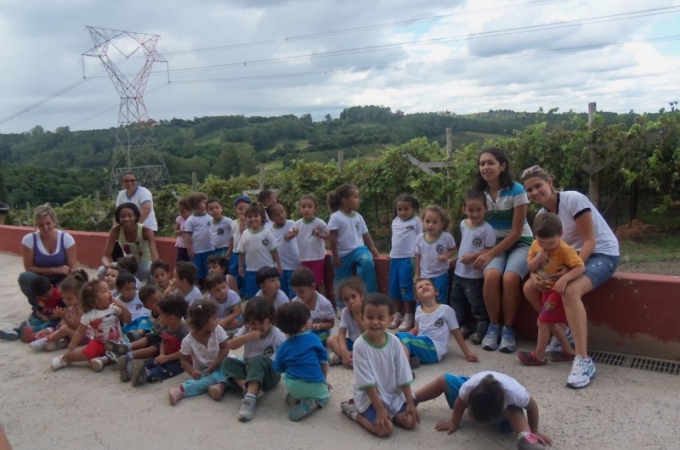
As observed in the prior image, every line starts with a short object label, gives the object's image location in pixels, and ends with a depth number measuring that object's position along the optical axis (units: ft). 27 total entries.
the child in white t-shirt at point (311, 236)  18.44
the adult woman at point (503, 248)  14.49
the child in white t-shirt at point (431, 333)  13.97
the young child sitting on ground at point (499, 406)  9.60
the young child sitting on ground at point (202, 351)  13.12
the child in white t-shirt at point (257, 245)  18.06
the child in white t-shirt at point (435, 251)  15.89
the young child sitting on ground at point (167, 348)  14.15
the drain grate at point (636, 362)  12.94
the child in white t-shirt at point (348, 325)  13.60
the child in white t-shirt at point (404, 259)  16.94
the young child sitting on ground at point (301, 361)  12.00
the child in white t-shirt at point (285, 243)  18.69
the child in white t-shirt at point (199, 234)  20.99
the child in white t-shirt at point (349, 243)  17.95
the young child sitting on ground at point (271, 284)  15.33
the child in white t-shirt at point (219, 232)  20.94
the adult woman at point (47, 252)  19.39
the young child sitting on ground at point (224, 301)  16.17
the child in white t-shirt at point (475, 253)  15.21
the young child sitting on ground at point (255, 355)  12.69
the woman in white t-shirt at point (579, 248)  12.66
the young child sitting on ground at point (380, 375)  10.88
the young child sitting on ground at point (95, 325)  15.51
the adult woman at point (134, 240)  20.24
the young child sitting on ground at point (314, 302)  14.57
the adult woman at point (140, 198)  21.58
